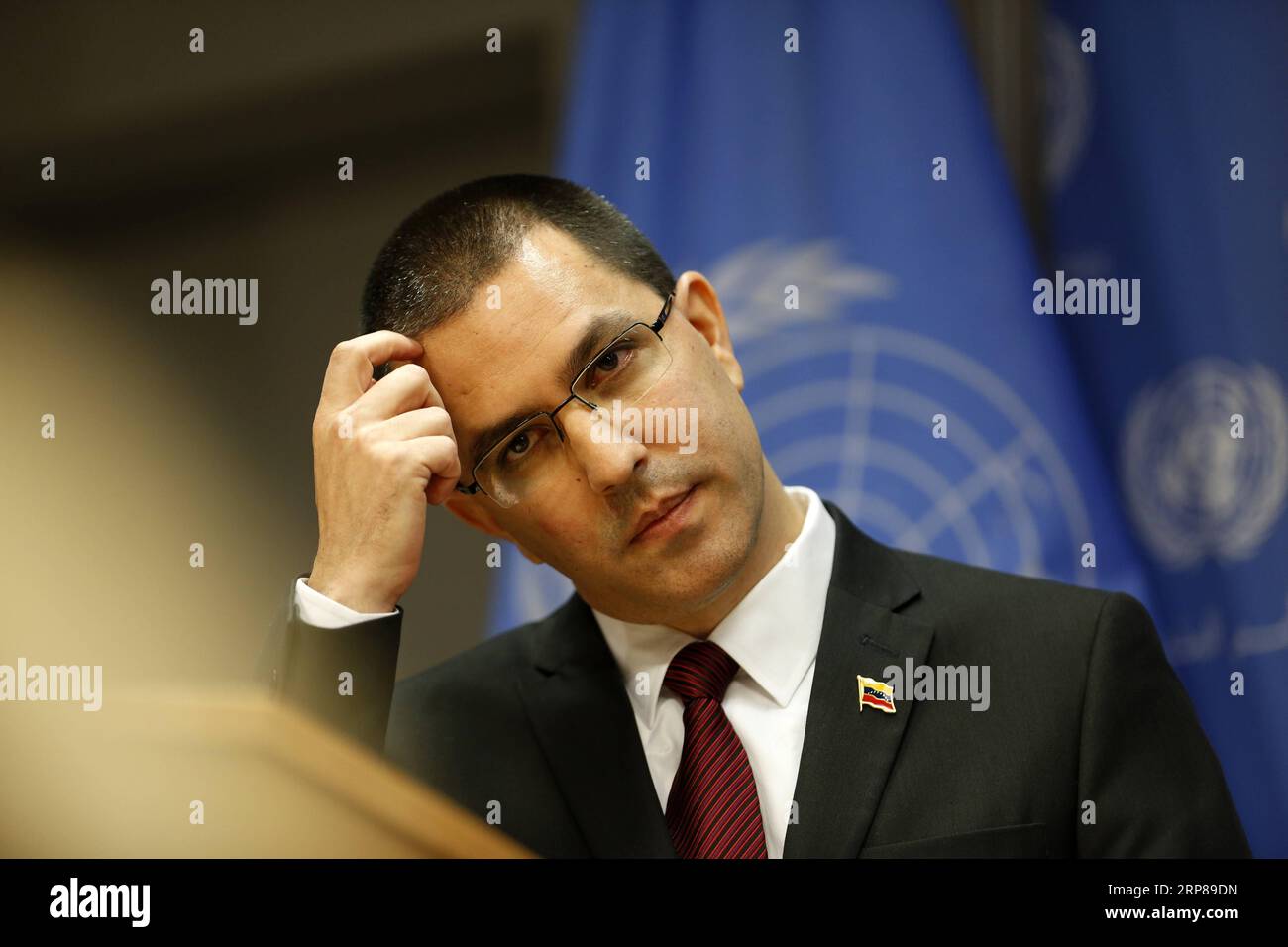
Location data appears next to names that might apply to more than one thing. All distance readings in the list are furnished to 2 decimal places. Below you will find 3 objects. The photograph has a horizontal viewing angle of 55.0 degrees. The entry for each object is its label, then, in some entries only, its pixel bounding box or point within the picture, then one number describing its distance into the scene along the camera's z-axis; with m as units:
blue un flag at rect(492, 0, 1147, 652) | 2.59
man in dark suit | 1.92
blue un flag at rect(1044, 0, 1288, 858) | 2.50
